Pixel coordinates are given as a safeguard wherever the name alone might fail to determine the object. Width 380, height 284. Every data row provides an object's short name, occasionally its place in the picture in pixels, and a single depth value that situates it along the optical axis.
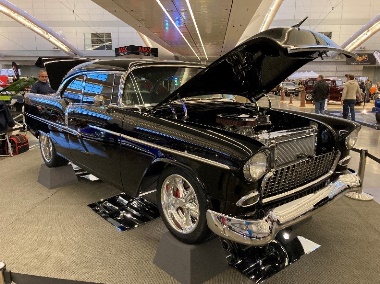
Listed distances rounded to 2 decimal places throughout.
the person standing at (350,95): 10.87
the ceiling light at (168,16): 11.43
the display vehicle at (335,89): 19.41
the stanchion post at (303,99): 17.32
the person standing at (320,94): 11.55
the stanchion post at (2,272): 1.90
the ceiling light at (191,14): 11.52
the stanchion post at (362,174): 4.05
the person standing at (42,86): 8.05
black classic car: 2.31
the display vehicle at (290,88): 25.50
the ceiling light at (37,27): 24.32
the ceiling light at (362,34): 26.44
